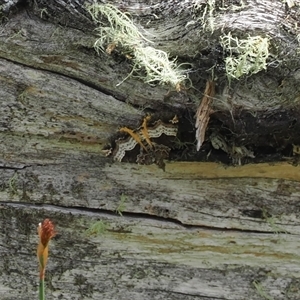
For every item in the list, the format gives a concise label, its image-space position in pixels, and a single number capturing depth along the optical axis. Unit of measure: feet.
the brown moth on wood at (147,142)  2.37
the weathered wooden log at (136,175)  2.33
